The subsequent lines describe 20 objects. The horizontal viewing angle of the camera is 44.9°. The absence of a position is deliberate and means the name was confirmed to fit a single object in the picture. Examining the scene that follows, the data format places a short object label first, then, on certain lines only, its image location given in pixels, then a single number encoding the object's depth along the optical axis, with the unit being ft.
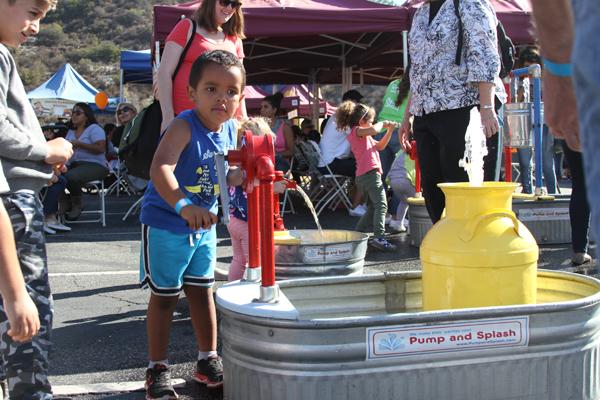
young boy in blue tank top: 8.95
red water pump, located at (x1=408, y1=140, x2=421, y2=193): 18.55
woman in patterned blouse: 11.88
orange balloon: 67.00
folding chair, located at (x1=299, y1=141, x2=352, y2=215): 28.86
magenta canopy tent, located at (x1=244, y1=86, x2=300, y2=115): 59.15
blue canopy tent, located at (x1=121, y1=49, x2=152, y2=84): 55.62
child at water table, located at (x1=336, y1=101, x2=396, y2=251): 20.49
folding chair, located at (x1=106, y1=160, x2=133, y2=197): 40.31
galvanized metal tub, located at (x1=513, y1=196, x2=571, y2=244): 19.31
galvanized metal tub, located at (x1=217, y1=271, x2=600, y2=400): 7.15
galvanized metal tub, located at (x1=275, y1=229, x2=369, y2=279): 11.30
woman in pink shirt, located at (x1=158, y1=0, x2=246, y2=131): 11.93
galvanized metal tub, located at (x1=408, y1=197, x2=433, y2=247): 19.53
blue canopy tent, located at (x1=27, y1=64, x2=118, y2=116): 78.38
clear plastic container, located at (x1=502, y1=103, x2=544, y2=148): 20.74
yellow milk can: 8.30
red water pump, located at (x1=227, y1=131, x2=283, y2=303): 7.73
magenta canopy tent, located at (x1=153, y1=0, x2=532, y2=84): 26.25
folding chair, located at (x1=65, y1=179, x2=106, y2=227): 27.57
